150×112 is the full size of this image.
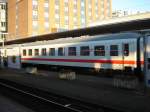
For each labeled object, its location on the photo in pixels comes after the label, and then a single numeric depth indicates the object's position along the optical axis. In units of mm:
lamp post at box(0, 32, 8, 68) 44969
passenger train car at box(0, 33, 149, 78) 22848
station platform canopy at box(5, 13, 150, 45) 27438
